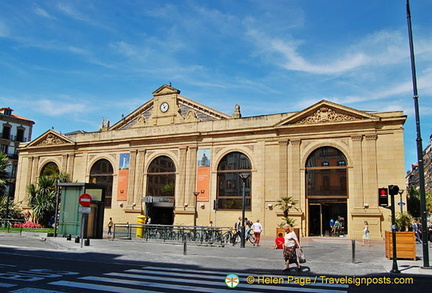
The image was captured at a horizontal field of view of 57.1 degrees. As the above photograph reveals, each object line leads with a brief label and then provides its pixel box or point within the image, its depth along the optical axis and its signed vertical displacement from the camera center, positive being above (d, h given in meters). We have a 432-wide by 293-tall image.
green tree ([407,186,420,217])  49.75 +1.83
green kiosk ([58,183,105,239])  26.27 +0.03
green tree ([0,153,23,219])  38.69 +0.50
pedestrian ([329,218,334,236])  30.87 -0.69
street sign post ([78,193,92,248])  20.58 +0.36
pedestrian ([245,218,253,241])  26.46 -0.84
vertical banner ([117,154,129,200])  40.19 +3.51
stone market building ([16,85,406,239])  30.22 +4.74
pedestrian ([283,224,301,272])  13.55 -1.13
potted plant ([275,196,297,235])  25.28 -0.07
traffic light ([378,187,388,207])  14.89 +0.85
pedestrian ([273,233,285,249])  21.36 -1.45
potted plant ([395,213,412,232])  26.81 -0.09
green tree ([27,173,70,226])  38.16 +1.02
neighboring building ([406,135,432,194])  96.81 +13.17
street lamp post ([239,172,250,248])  22.91 -1.13
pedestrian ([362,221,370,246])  26.20 -1.08
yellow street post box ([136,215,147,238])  27.81 -1.30
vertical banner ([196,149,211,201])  36.16 +3.66
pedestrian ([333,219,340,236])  30.61 -0.71
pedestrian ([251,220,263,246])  24.97 -0.96
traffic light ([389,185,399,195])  14.61 +1.07
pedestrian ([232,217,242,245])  25.23 -1.00
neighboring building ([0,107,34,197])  65.00 +12.38
